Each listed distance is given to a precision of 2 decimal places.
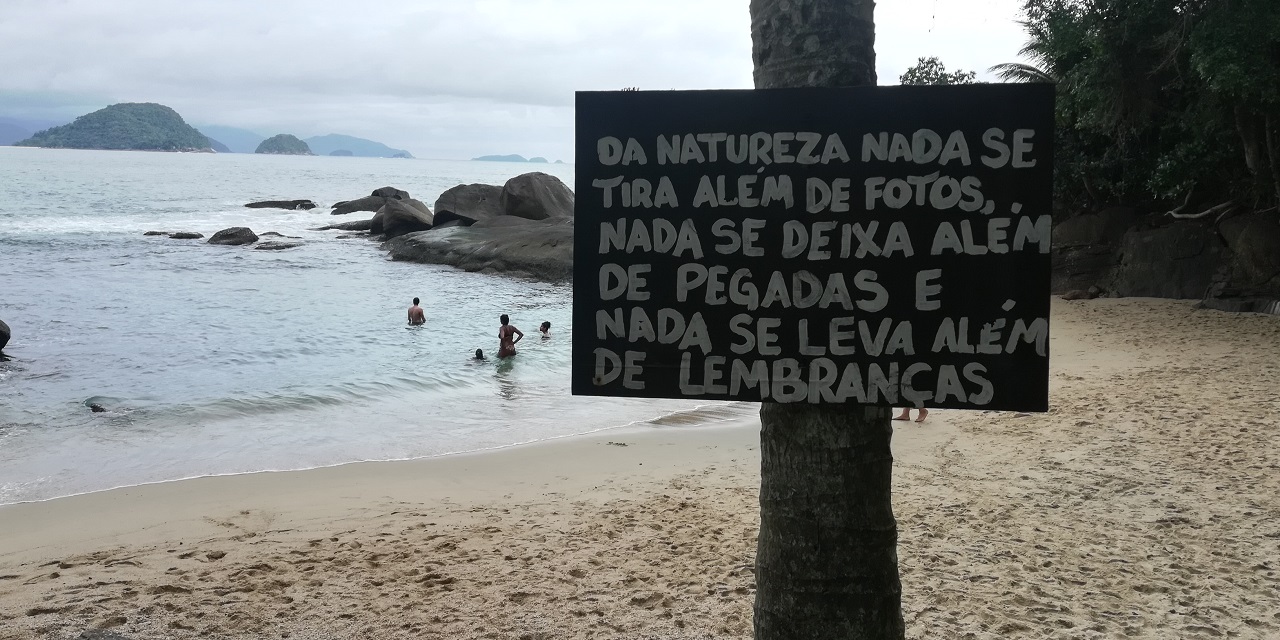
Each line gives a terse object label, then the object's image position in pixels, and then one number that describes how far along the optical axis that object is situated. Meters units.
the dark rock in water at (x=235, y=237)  36.16
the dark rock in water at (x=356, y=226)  41.55
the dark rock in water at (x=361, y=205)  49.79
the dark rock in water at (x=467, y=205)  33.78
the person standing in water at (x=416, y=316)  19.73
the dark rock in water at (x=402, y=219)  36.59
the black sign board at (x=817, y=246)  2.89
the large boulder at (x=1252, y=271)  14.48
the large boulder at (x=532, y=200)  33.62
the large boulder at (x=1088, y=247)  19.80
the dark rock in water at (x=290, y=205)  60.54
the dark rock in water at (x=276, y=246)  34.94
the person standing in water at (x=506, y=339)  15.70
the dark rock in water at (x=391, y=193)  44.72
